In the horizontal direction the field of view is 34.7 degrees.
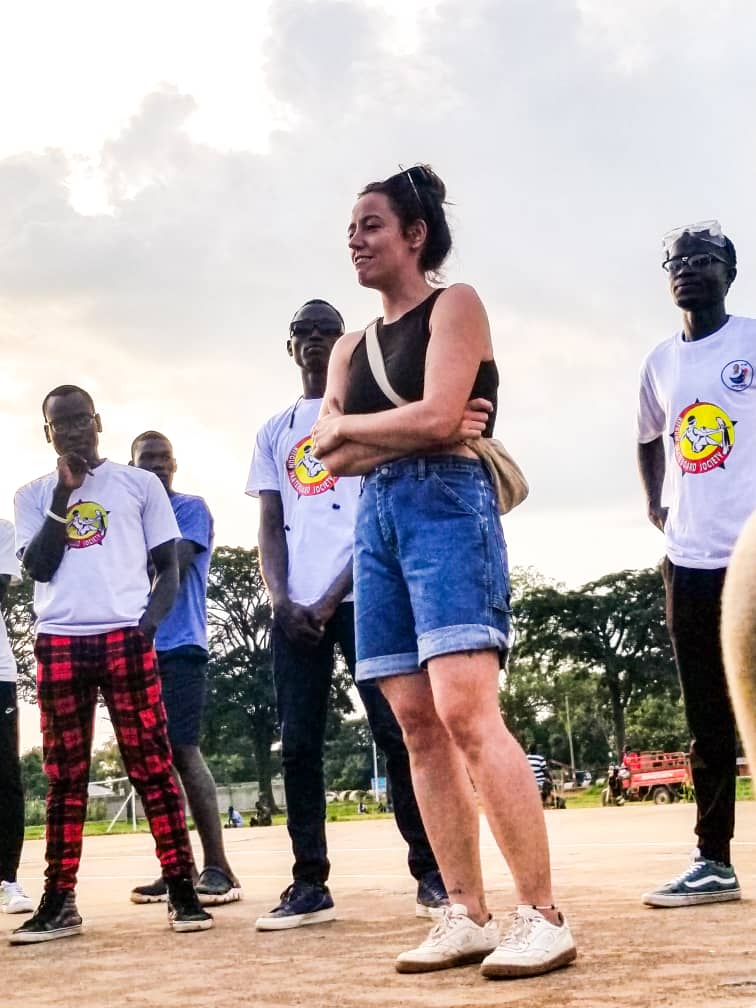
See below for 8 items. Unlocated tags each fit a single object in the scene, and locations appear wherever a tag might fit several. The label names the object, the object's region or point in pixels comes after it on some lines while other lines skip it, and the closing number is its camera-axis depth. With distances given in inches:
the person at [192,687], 222.5
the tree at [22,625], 1812.3
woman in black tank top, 123.1
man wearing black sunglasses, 176.7
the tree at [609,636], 2459.4
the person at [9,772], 226.5
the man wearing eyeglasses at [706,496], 171.9
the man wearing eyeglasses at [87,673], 181.2
